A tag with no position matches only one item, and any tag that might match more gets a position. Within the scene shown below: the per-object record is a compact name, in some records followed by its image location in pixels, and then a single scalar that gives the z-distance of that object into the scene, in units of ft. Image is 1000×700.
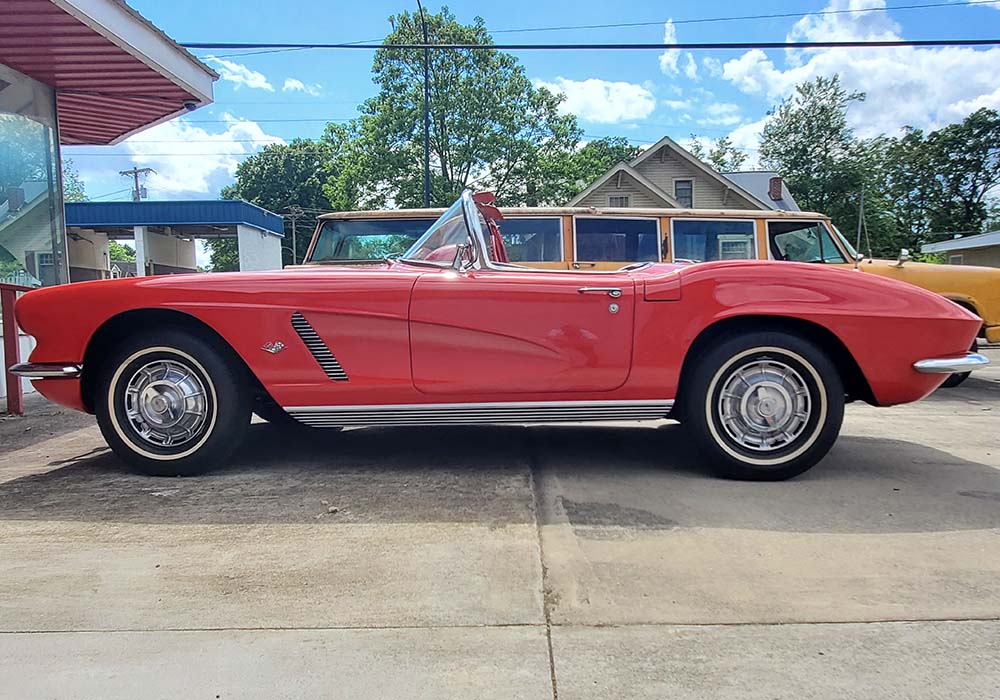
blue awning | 76.07
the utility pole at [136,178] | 207.51
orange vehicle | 22.44
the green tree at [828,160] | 128.26
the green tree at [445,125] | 108.37
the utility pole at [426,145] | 59.57
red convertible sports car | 10.71
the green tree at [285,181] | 184.85
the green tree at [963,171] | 153.17
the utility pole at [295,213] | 161.29
